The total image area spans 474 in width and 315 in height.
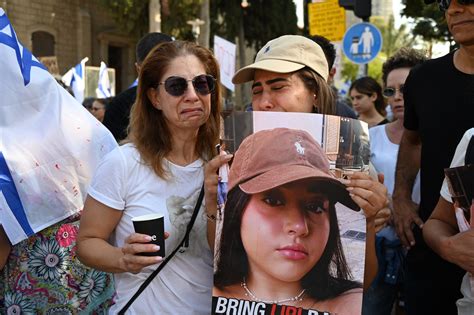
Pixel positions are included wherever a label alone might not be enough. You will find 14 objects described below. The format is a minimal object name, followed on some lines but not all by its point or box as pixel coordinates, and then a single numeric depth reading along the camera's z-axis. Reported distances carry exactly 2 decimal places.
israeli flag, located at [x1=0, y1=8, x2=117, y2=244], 2.55
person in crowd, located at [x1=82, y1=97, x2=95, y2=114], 9.41
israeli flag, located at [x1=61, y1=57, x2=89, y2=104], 10.56
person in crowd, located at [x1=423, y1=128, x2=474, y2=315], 1.93
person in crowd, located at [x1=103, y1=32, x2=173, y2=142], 4.37
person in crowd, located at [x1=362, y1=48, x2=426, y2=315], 3.72
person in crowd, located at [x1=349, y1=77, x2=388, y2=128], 5.67
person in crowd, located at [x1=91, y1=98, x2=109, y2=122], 8.54
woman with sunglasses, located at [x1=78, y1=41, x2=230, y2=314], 2.13
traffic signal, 8.28
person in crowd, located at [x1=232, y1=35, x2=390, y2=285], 2.07
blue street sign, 9.02
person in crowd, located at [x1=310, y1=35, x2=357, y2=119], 4.47
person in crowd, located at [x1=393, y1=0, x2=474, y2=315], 2.42
